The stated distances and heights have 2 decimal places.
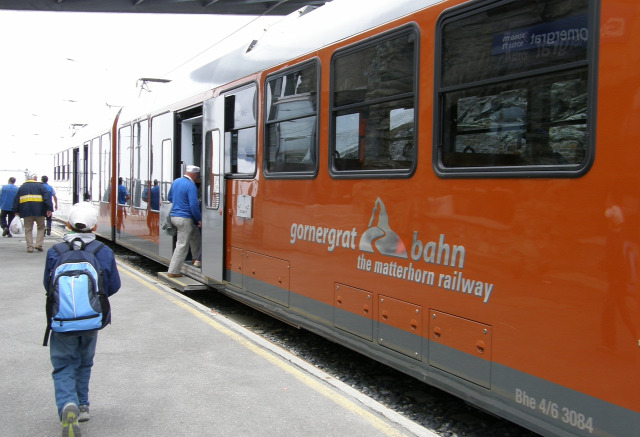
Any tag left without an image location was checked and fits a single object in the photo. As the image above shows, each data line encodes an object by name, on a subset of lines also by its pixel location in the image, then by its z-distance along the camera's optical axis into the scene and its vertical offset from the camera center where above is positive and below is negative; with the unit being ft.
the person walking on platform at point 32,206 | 44.42 -1.88
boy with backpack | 11.76 -2.35
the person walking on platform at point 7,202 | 54.03 -1.97
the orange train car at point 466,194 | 9.86 -0.19
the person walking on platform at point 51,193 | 48.49 -1.72
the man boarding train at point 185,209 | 28.66 -1.28
